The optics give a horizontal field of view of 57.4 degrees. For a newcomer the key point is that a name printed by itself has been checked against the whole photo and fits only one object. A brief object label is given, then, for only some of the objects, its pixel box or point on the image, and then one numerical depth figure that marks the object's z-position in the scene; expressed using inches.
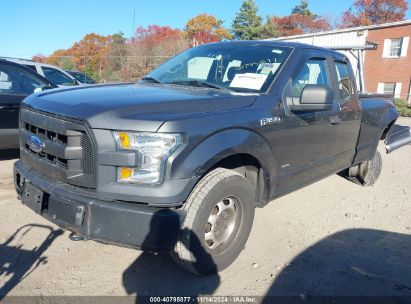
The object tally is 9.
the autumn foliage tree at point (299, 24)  1969.7
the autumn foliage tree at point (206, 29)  1832.6
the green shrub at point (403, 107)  698.2
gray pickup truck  96.4
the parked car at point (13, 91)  217.5
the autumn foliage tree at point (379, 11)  1718.8
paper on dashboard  133.9
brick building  836.0
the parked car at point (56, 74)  355.4
